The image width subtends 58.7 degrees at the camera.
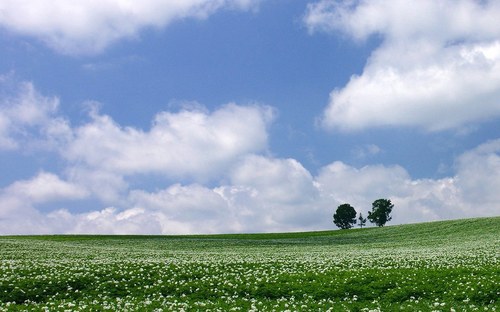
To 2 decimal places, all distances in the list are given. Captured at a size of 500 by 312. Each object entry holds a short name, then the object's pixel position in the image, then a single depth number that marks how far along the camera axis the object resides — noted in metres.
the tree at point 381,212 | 154.25
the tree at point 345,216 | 154.00
